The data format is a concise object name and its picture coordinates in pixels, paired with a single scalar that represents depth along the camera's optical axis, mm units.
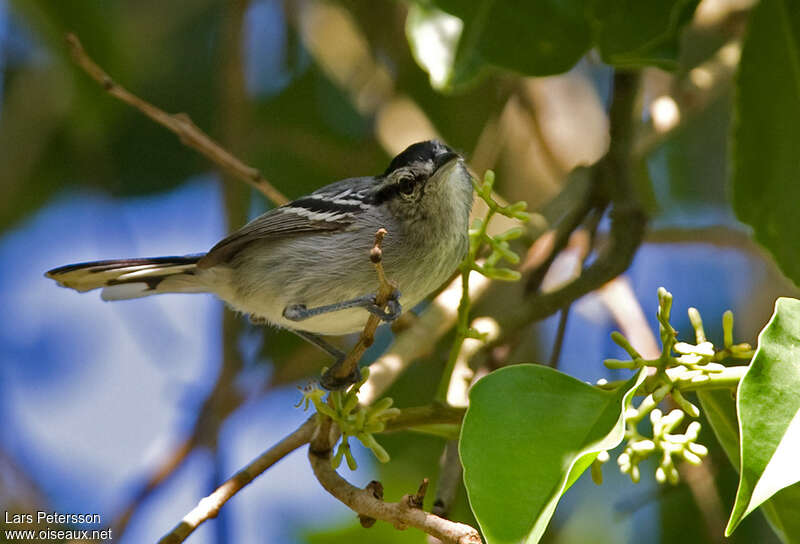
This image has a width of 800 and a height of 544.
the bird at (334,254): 5988
